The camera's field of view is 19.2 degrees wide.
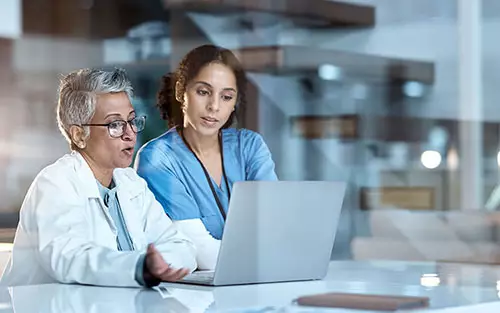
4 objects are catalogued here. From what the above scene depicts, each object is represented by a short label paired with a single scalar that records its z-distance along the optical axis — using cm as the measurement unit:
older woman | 333
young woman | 417
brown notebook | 277
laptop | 323
